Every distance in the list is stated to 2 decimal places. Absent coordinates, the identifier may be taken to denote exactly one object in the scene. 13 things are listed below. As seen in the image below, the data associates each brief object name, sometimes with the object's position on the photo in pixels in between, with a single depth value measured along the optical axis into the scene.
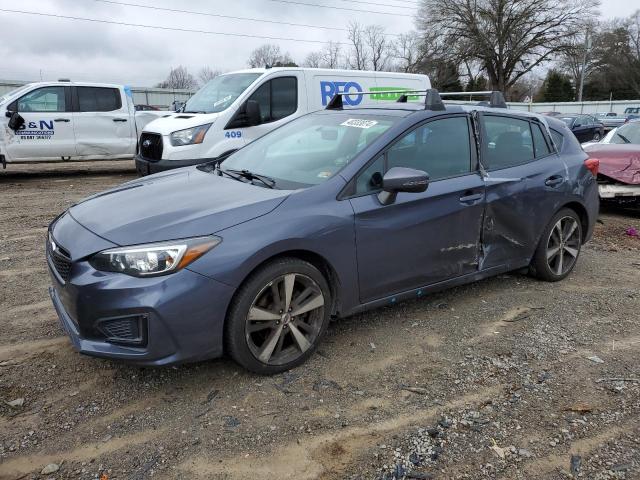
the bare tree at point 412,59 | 52.56
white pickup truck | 10.27
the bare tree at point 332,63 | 69.06
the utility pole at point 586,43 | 48.44
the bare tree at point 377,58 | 69.94
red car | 7.96
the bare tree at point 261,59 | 70.06
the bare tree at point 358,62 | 70.12
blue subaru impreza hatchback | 2.83
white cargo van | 8.34
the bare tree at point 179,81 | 72.69
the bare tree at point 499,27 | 49.41
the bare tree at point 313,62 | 66.41
